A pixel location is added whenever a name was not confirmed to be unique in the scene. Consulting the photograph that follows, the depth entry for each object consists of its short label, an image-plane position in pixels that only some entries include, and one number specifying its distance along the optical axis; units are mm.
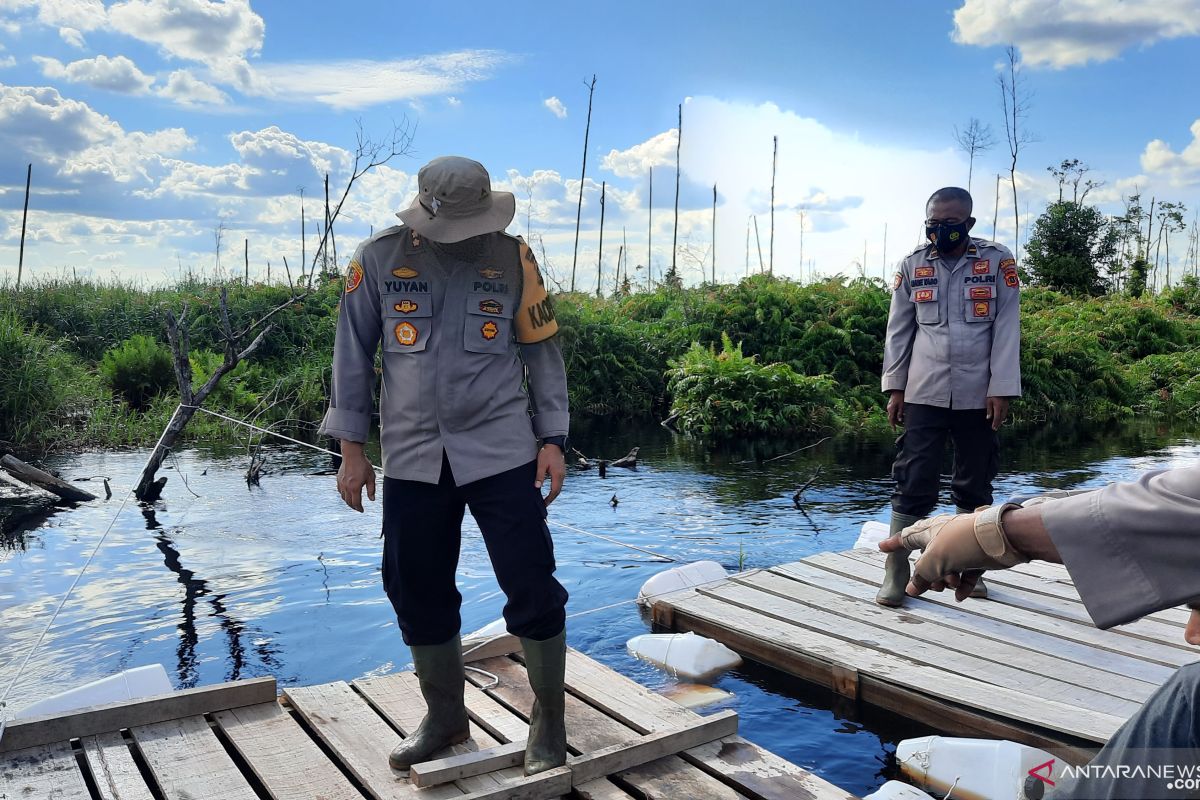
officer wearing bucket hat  2836
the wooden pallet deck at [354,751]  2867
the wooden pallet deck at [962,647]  3674
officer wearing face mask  4547
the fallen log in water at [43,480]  8781
